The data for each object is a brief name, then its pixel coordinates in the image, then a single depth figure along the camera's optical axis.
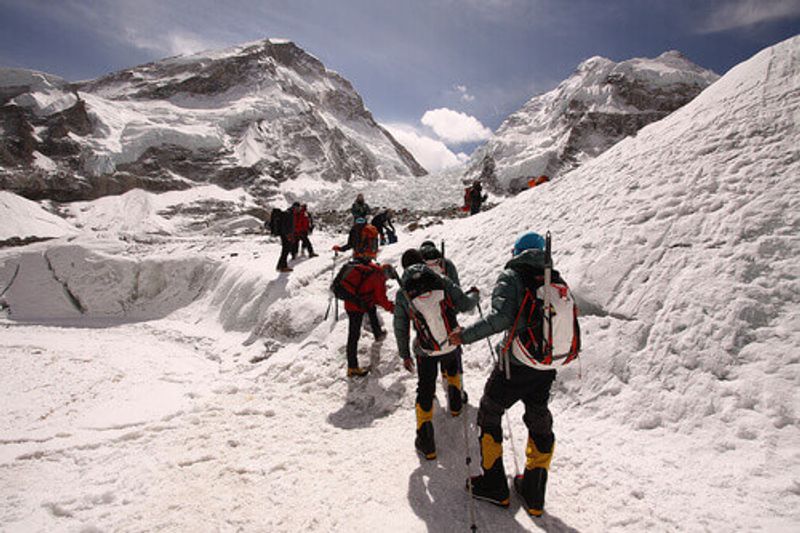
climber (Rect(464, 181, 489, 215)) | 13.96
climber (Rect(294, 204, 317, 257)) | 11.47
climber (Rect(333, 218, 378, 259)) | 6.78
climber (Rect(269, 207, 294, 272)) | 10.70
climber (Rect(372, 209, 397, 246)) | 13.35
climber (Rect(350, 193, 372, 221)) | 12.24
